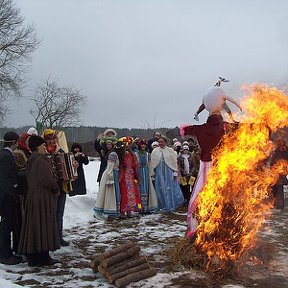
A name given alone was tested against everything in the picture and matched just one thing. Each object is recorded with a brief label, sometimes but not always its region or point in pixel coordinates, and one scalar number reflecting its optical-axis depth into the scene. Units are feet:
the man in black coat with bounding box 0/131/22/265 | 19.84
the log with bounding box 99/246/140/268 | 17.93
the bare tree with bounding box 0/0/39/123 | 79.10
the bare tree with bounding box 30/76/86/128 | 78.74
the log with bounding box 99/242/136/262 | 18.31
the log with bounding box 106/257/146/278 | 17.69
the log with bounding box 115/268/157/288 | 16.91
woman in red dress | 32.63
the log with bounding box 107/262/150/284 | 17.29
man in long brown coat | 19.35
